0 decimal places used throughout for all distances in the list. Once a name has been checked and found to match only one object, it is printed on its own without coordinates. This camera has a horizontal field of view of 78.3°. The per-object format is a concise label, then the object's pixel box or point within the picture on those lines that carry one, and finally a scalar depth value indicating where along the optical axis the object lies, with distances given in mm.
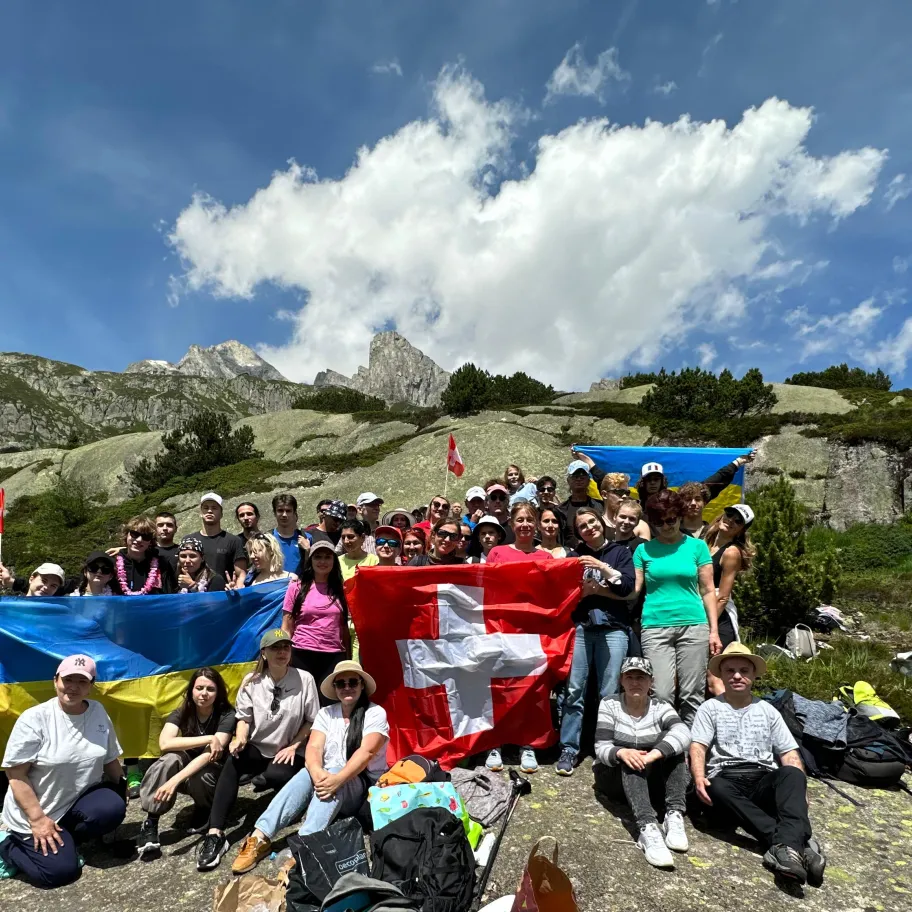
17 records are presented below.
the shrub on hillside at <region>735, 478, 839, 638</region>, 10180
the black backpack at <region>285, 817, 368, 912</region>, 3426
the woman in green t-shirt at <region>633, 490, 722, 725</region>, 5180
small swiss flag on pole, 14034
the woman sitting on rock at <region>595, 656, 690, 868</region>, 4254
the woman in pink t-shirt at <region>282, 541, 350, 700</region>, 5504
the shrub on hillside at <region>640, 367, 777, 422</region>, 33562
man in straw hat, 3898
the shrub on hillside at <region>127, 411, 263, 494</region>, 36125
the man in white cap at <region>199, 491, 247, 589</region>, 6938
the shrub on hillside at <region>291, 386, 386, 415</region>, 55269
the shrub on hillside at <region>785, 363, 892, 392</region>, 51438
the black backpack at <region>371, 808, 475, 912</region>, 3418
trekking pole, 3682
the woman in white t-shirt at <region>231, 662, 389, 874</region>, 4211
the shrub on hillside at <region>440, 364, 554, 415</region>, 39147
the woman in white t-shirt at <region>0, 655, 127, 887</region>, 4121
